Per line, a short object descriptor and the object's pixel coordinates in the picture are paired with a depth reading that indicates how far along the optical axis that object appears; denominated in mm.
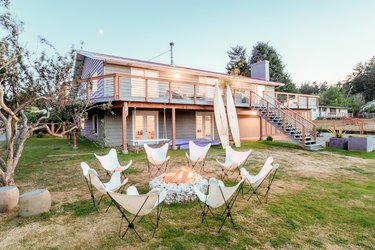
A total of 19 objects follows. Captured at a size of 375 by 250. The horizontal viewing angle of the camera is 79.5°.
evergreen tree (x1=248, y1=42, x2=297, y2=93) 34250
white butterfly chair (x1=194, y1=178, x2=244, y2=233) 3332
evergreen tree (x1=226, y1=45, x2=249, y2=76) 39800
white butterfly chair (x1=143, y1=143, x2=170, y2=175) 6595
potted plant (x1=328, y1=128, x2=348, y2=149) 11459
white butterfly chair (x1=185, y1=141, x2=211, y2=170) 6980
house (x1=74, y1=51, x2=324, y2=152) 11742
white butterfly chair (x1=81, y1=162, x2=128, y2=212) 3837
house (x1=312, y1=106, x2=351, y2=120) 34188
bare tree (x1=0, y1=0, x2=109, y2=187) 5293
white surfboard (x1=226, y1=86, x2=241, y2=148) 9688
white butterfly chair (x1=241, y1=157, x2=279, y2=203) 4359
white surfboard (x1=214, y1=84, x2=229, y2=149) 9425
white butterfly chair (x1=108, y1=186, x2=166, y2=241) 3039
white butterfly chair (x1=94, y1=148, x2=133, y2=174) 5762
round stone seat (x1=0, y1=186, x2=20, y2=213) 4141
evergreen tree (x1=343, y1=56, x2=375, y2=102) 48881
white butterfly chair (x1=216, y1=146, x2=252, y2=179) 6043
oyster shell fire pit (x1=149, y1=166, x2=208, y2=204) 4449
